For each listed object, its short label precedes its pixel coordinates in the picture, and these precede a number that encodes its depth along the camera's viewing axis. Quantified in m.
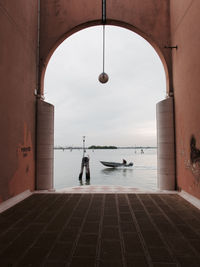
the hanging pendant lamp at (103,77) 5.32
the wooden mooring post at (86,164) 16.80
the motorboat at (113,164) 26.10
